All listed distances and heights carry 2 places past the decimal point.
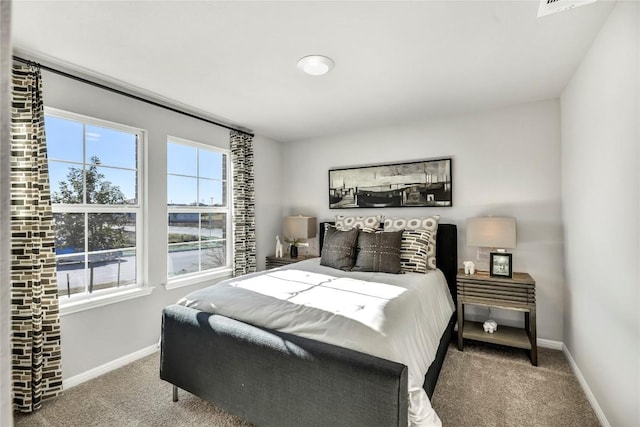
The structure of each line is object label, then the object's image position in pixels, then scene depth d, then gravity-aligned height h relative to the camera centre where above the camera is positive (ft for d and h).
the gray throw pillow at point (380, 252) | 9.69 -1.26
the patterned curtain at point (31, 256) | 6.89 -0.94
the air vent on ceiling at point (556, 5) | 5.16 +3.64
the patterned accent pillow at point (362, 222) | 11.88 -0.34
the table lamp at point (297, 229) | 13.70 -0.69
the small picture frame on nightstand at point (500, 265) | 9.66 -1.63
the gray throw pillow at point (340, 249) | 10.30 -1.23
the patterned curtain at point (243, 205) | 12.62 +0.37
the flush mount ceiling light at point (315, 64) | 7.32 +3.66
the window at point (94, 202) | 8.01 +0.35
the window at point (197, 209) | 10.77 +0.20
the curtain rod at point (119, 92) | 7.17 +3.55
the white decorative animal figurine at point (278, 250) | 14.11 -1.65
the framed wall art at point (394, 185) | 11.69 +1.17
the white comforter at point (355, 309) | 5.22 -1.99
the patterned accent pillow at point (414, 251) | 9.80 -1.21
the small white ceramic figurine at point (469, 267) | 10.16 -1.81
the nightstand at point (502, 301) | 9.02 -2.67
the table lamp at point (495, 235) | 9.56 -0.68
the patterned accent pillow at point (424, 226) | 10.47 -0.45
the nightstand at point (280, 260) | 13.48 -2.05
